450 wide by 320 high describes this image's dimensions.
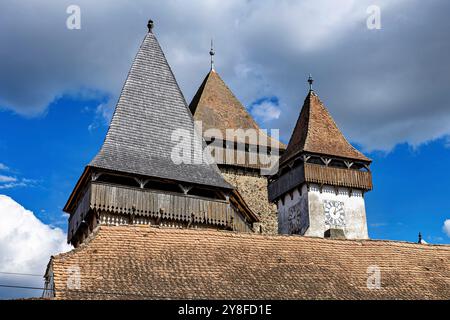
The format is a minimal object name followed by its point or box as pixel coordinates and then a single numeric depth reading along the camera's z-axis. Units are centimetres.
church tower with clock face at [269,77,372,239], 2469
